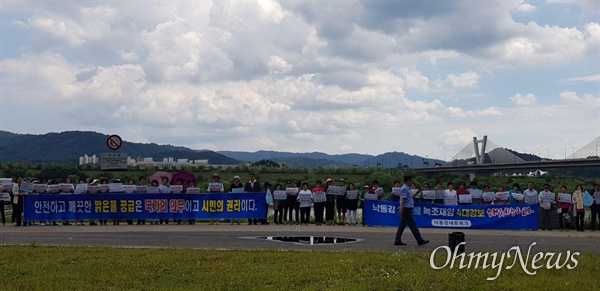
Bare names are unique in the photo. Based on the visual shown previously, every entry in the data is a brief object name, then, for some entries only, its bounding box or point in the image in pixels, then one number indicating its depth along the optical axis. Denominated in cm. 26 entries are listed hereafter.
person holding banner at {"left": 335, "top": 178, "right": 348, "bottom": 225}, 2445
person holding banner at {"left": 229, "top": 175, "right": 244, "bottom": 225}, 2500
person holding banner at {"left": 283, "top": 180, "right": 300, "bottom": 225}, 2456
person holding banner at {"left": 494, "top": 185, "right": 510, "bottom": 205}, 2383
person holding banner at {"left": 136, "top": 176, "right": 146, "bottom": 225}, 2528
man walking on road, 1681
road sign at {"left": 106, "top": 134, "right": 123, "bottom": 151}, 2702
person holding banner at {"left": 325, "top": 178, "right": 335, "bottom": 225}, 2455
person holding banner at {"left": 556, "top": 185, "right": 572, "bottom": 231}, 2331
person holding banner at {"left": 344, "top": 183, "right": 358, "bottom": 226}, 2439
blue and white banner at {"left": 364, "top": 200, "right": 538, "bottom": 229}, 2311
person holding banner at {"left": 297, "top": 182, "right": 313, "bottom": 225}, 2427
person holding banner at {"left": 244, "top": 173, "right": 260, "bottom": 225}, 2514
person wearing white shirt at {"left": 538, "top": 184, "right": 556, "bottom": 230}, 2338
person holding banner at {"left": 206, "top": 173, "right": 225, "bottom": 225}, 2530
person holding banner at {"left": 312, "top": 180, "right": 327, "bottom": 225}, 2433
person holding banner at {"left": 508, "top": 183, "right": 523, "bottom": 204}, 2397
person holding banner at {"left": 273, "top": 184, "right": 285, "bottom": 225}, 2467
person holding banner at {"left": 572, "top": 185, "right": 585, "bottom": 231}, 2316
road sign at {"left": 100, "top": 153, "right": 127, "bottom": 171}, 2745
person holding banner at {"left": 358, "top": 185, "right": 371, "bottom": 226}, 2405
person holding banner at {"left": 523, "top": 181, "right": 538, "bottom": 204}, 2400
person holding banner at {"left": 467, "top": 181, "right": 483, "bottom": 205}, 2416
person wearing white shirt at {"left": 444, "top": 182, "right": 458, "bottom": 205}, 2372
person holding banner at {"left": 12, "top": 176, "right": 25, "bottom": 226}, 2394
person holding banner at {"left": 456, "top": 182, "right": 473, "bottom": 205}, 2386
